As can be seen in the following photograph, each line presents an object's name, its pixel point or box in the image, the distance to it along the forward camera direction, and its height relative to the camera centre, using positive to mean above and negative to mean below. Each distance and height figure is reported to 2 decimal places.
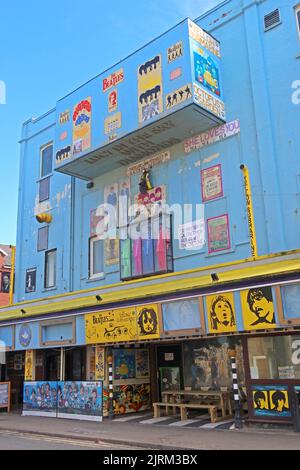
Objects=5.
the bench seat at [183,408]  12.69 -1.28
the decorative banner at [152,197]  16.73 +5.85
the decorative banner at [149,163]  16.98 +7.19
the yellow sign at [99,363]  14.99 +0.07
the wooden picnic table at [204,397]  13.49 -1.06
